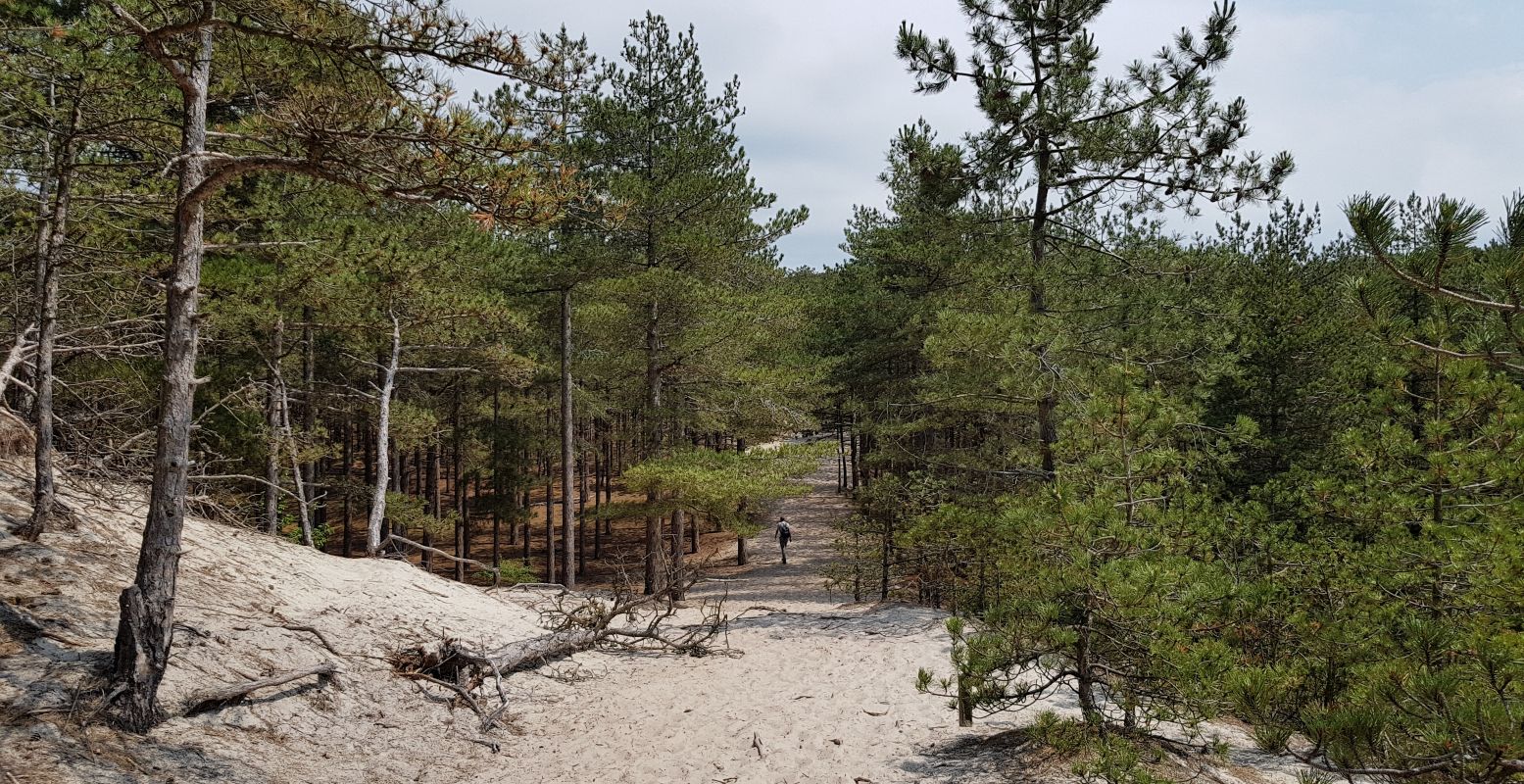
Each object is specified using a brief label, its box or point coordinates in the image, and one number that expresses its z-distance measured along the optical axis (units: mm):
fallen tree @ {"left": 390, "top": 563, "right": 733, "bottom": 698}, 8656
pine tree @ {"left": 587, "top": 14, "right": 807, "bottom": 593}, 16359
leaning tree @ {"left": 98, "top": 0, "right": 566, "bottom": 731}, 4852
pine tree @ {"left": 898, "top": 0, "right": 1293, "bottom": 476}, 10281
